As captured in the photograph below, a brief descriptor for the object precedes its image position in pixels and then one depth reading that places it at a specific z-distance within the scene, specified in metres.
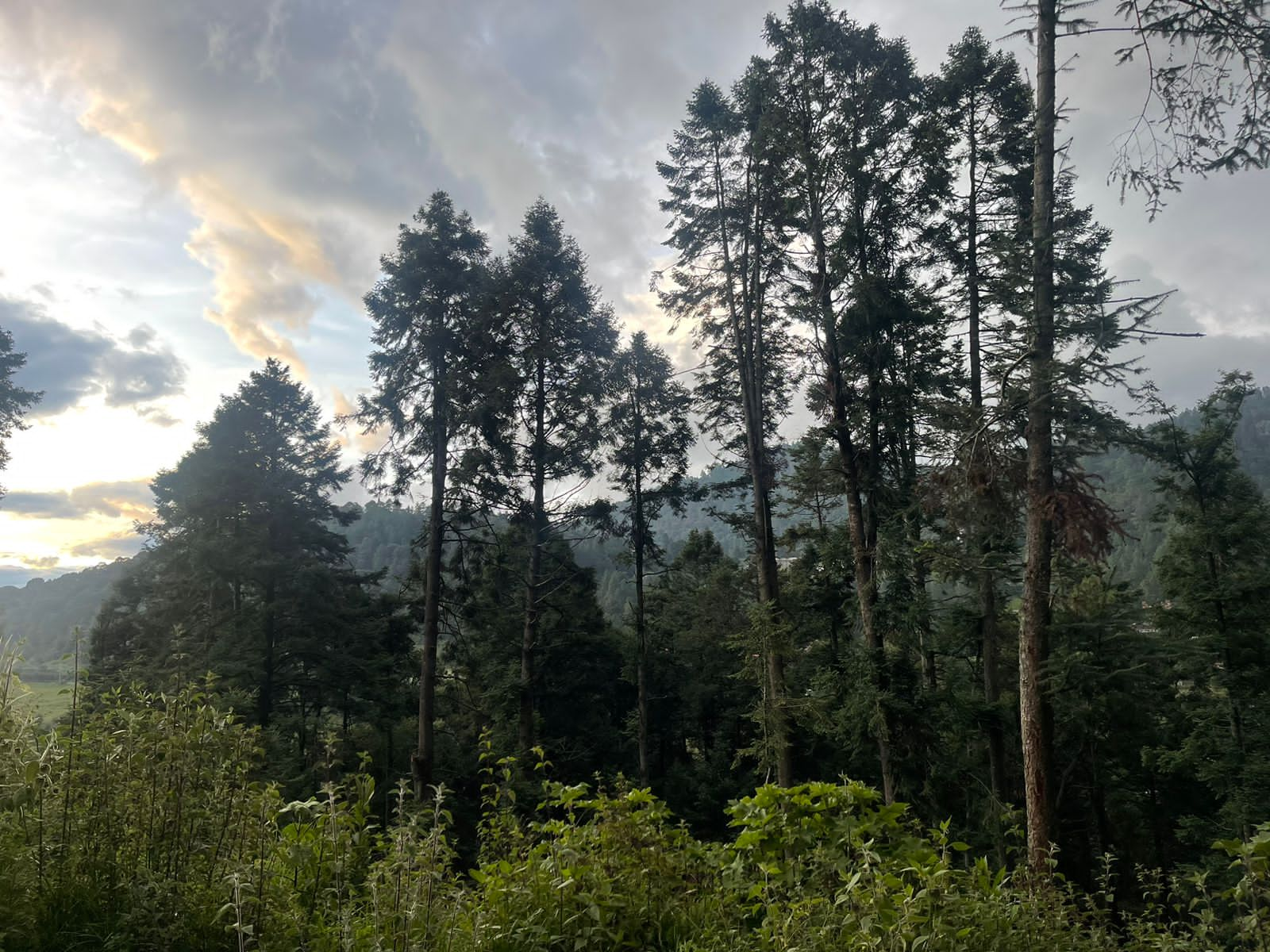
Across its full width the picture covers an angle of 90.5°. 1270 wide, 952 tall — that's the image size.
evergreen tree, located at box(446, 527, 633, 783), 18.22
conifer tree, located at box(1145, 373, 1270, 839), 15.30
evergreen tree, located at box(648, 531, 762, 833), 25.50
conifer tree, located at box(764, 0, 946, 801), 13.82
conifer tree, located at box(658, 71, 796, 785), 14.52
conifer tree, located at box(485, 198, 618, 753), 17.78
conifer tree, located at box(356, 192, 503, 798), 15.41
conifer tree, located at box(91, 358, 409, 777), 17.22
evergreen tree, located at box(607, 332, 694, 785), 21.17
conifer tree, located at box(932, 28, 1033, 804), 14.95
